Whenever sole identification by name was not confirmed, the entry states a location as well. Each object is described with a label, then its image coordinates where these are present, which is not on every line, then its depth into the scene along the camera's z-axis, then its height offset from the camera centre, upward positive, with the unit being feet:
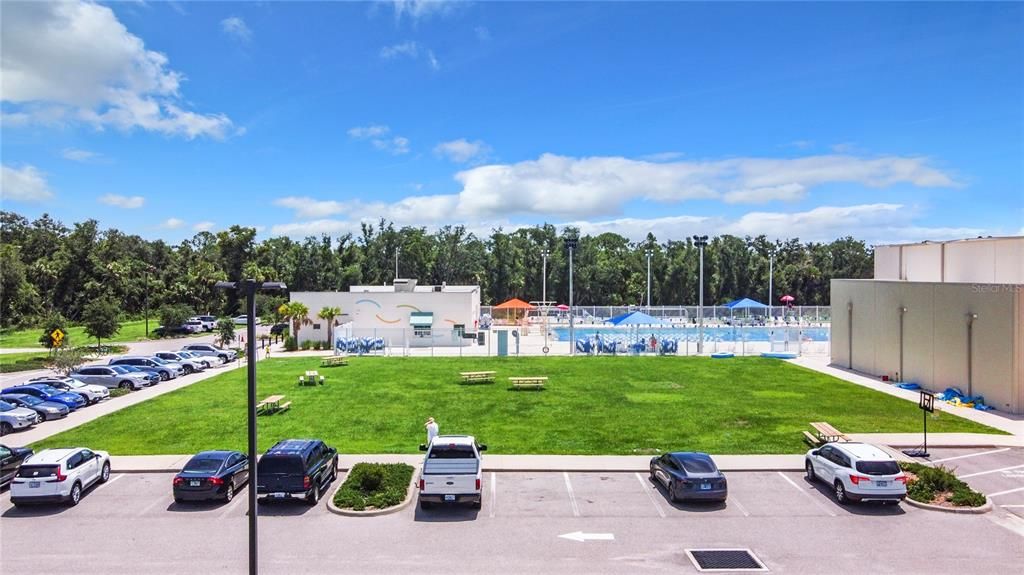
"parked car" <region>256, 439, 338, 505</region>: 51.85 -14.37
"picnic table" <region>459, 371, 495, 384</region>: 109.50 -13.90
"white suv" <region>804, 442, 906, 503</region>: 51.88 -14.07
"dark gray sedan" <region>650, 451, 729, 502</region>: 52.54 -14.64
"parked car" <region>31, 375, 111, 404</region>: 97.45 -14.96
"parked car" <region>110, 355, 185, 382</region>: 120.78 -14.01
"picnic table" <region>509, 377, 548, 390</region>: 103.35 -13.94
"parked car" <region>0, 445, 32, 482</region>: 58.29 -15.52
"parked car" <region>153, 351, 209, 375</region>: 129.80 -14.02
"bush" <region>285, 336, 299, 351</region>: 164.86 -13.25
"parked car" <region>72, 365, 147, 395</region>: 109.50 -14.73
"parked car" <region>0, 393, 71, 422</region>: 86.38 -15.52
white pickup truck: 51.37 -14.30
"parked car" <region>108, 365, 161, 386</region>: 114.01 -14.47
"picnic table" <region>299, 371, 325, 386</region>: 108.99 -14.57
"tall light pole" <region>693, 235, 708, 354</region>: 151.40 +12.01
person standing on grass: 65.92 -13.61
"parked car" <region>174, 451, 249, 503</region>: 52.65 -15.06
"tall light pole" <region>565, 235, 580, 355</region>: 151.60 +11.10
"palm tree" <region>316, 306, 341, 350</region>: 167.12 -6.09
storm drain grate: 42.22 -17.11
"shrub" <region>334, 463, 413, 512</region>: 52.60 -16.20
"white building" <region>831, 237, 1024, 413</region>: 89.20 -3.30
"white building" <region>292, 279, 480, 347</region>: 171.83 -5.70
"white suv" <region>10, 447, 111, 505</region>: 52.21 -15.14
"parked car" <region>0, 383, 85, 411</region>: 92.07 -14.95
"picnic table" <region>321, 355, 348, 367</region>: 132.09 -14.21
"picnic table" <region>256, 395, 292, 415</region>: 86.89 -15.34
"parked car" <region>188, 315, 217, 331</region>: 230.48 -11.83
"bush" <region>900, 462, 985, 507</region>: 52.60 -15.46
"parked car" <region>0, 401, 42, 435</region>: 79.97 -15.93
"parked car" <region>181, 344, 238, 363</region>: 144.66 -13.80
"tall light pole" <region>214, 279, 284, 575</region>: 34.30 -4.30
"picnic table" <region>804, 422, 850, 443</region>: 68.95 -14.36
